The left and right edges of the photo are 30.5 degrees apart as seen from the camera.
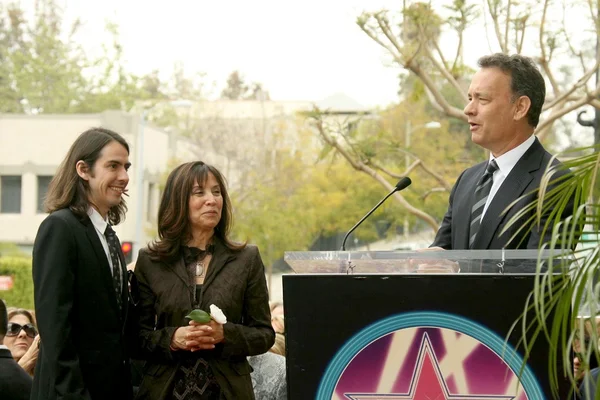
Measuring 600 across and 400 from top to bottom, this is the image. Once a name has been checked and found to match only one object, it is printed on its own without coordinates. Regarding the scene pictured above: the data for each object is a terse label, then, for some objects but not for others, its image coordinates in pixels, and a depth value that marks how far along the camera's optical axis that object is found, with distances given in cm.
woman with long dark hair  459
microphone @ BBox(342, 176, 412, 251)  448
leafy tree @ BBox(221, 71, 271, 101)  6031
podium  363
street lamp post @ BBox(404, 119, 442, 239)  3068
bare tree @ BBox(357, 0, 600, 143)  1357
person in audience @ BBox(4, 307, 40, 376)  786
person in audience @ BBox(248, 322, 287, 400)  578
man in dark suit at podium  455
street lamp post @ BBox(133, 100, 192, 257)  4216
